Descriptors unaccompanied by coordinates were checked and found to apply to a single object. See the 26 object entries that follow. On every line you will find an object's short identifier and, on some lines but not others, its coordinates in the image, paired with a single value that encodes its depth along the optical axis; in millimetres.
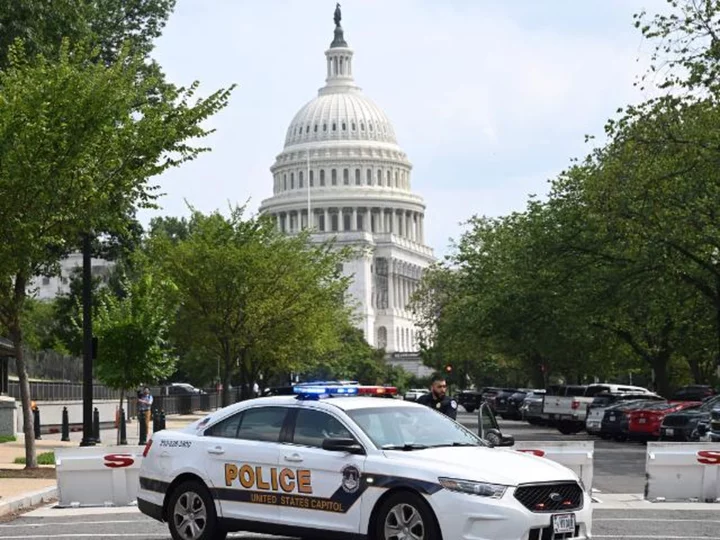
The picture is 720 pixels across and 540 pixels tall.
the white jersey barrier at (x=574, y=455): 20406
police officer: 19219
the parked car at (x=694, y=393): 48750
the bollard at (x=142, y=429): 38312
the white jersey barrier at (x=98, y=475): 19344
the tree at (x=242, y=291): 51031
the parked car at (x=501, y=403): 68250
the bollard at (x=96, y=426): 38588
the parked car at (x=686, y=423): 32531
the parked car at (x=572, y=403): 48406
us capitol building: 193125
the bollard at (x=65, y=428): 40906
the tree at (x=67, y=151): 24562
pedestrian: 45288
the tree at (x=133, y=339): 40656
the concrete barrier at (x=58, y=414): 47750
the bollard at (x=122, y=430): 36812
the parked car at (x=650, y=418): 37844
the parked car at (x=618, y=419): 40531
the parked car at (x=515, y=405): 65375
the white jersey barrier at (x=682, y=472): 20312
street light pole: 30891
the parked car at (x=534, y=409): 53031
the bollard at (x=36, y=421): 42531
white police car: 12586
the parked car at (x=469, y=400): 81312
